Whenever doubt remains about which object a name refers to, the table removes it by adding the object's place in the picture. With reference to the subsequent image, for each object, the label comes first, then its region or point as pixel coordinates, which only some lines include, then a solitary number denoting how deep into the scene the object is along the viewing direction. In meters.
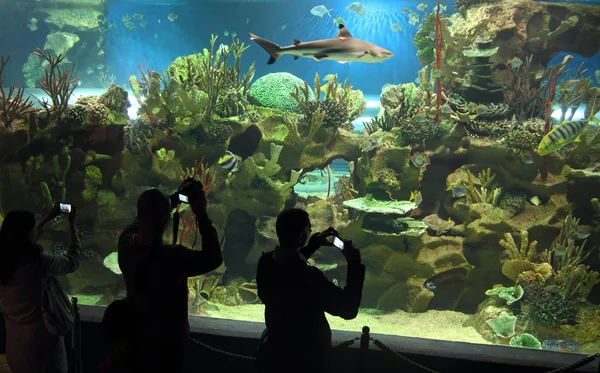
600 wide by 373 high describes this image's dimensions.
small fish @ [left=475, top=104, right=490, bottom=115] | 7.54
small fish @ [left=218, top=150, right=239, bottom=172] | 5.80
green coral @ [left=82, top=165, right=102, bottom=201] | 6.96
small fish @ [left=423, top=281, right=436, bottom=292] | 7.09
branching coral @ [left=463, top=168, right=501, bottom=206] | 7.40
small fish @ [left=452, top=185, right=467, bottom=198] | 6.88
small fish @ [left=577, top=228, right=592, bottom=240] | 6.45
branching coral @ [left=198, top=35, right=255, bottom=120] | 7.38
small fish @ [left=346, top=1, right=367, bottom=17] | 12.99
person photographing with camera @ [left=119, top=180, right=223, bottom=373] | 2.01
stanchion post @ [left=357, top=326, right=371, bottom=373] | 2.57
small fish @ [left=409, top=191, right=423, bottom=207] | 7.05
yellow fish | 5.83
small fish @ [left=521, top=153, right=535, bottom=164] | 6.96
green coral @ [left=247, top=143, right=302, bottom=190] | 7.22
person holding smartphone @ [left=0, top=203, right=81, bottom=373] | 2.36
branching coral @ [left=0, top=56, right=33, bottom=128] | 6.71
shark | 4.55
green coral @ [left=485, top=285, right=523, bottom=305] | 6.21
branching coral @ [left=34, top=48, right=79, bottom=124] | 6.84
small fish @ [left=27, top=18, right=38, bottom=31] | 21.34
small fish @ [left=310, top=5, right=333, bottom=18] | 12.56
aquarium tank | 6.64
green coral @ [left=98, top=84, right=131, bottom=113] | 7.05
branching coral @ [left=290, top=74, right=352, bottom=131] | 7.82
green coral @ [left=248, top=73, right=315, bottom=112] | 8.31
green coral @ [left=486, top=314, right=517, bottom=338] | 5.79
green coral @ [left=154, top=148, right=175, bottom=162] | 7.12
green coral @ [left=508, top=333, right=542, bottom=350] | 5.48
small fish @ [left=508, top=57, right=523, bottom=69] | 7.47
